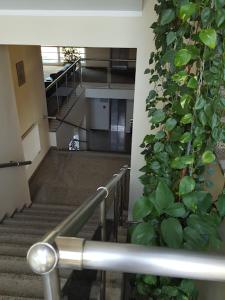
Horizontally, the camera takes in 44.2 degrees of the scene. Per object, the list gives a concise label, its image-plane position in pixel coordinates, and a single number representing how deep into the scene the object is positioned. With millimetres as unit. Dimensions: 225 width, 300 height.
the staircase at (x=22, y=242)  1952
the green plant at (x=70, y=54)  10805
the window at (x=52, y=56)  12452
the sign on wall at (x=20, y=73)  4811
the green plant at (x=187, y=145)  1020
